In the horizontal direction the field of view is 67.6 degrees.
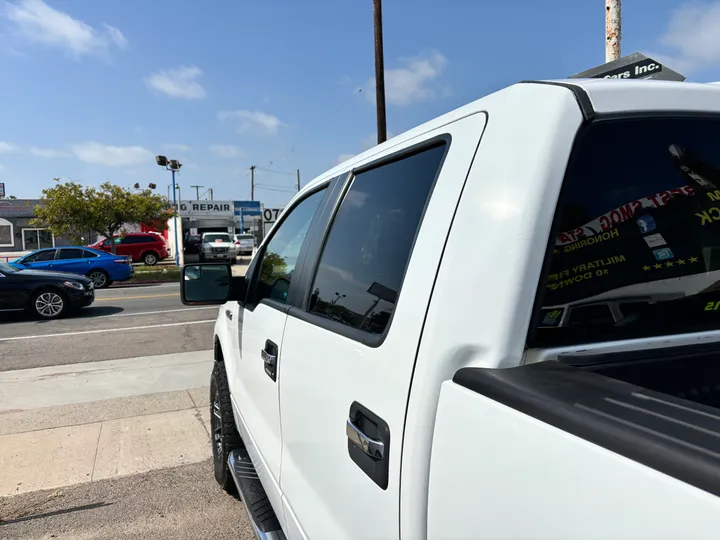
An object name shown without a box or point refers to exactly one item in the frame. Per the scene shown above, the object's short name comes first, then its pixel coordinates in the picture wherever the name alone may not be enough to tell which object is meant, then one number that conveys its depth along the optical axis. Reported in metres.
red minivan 29.92
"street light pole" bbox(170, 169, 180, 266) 29.20
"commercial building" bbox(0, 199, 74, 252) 41.19
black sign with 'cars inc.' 2.71
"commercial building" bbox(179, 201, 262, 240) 50.75
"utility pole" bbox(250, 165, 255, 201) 69.40
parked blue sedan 17.16
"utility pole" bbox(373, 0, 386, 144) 15.48
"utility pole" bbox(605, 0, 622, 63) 6.14
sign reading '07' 16.36
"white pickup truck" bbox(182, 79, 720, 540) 0.88
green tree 24.08
